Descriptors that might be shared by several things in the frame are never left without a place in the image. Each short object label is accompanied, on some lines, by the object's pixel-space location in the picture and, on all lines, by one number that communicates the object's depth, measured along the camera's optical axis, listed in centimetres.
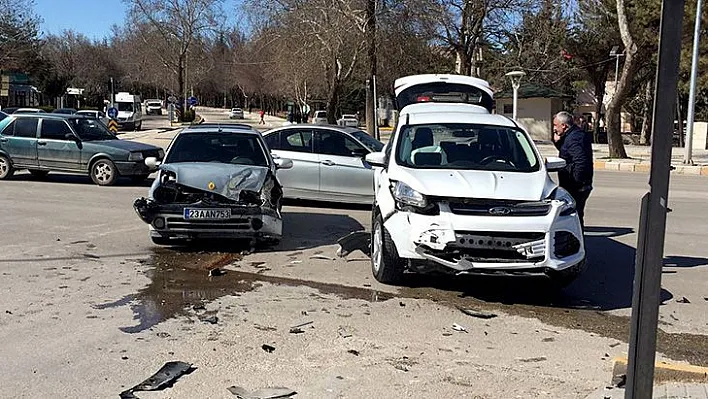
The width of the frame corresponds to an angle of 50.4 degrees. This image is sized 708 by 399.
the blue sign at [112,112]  4228
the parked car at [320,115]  5746
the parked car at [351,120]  5466
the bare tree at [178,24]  6738
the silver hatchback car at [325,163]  1358
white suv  692
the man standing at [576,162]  923
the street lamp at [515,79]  2695
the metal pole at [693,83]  2531
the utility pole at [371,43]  2861
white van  5425
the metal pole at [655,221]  293
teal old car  1694
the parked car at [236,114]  8538
